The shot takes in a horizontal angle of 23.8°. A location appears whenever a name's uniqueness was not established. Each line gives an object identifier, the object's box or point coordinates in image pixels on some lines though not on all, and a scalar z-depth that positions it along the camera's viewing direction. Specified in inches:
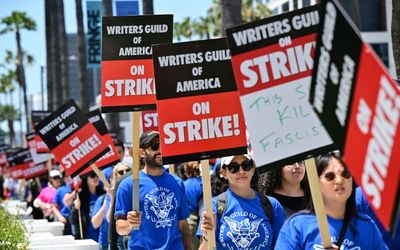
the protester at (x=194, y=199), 418.0
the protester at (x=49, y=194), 696.4
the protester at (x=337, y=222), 192.1
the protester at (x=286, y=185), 292.5
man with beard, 303.6
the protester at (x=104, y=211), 394.6
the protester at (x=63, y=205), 588.4
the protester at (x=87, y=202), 492.4
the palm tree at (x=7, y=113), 5462.6
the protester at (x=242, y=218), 253.9
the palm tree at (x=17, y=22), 3127.5
